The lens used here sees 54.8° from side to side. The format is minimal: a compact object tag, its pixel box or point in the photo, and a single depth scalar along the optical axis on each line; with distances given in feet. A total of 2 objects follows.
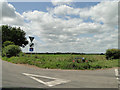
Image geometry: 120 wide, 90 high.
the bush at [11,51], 85.58
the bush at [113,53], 77.41
